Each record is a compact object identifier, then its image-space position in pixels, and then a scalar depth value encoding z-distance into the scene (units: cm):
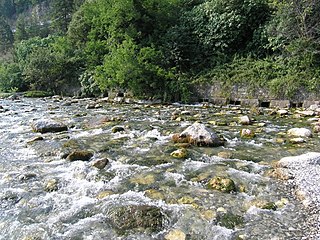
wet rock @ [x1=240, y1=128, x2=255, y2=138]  684
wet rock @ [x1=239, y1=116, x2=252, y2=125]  840
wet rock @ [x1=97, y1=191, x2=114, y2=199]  389
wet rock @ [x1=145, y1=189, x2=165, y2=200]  381
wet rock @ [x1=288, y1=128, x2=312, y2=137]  663
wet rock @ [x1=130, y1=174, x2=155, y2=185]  431
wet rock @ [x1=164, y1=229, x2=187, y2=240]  293
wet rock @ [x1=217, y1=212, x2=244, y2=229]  313
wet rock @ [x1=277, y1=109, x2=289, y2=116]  990
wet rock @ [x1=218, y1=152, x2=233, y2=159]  537
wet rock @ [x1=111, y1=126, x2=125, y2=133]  790
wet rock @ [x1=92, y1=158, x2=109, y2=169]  496
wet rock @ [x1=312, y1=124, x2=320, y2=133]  703
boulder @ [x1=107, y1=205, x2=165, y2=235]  313
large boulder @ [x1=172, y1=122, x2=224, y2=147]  608
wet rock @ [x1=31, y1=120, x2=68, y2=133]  814
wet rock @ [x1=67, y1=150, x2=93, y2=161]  542
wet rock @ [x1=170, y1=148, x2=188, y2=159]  540
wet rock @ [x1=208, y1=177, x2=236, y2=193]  396
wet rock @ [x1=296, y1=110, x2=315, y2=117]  953
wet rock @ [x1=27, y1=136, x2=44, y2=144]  691
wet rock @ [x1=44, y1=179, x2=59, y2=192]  412
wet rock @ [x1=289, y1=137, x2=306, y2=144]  613
